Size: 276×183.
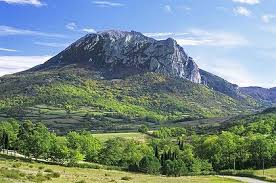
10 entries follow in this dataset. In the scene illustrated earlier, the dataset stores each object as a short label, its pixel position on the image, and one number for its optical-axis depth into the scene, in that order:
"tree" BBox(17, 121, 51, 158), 135.88
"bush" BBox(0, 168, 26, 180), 56.60
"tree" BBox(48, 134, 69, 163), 137.50
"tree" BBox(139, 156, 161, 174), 132.75
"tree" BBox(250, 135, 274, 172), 155.62
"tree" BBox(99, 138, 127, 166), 160.26
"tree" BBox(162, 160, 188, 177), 132.75
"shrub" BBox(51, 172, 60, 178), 69.55
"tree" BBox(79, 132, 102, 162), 163.24
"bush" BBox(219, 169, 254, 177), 121.41
